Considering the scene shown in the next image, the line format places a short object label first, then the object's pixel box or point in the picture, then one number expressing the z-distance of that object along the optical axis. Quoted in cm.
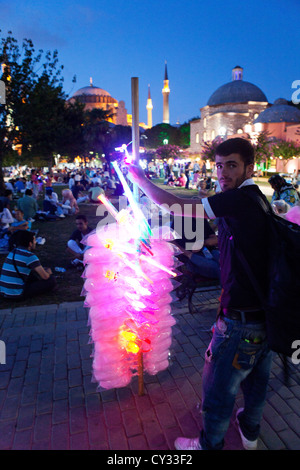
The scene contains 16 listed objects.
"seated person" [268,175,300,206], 649
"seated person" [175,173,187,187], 2902
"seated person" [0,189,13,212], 1050
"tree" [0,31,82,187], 1558
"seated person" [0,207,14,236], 957
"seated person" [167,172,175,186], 3053
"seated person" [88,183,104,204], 1431
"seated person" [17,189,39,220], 1068
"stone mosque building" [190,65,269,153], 6081
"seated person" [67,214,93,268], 721
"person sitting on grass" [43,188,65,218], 1375
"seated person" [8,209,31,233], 746
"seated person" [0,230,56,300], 517
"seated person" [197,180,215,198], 663
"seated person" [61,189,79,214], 1409
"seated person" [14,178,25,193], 2073
